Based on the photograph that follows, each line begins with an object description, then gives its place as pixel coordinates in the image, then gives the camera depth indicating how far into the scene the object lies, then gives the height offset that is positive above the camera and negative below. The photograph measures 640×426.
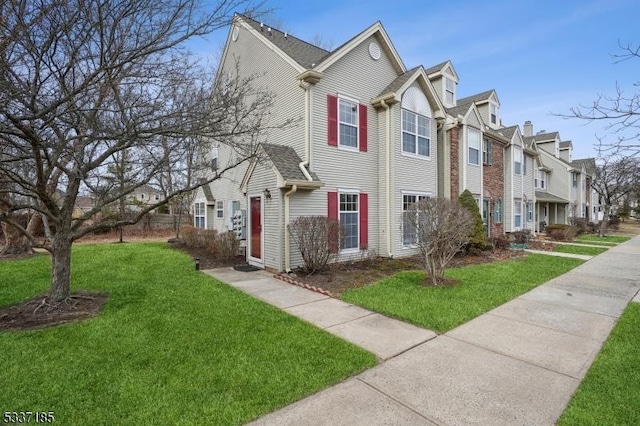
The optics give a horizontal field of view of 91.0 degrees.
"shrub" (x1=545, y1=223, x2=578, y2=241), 20.58 -1.51
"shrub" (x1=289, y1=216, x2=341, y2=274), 9.01 -0.74
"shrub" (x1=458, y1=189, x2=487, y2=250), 13.59 -0.63
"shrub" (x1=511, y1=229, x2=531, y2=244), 17.34 -1.48
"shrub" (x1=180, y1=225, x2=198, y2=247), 15.78 -1.14
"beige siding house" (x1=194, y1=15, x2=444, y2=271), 10.09 +2.53
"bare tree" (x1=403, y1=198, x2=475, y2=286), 8.17 -0.54
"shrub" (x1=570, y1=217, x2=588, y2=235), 27.52 -1.26
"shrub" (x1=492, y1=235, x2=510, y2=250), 15.64 -1.64
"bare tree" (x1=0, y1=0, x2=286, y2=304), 3.87 +1.96
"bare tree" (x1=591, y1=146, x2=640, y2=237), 25.03 +2.14
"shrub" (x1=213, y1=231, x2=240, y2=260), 12.19 -1.25
